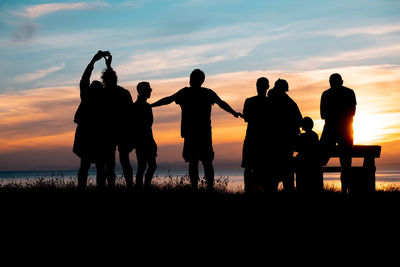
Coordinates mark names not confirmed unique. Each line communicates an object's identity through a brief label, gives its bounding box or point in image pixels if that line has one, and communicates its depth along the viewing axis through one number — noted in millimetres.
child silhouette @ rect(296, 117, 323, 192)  10836
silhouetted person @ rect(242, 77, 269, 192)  9023
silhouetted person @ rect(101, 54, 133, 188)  8531
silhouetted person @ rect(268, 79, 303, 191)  9078
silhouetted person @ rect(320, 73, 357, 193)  9906
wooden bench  11398
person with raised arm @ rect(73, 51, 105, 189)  8438
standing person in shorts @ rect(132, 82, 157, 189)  9312
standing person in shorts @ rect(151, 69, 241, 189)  9164
